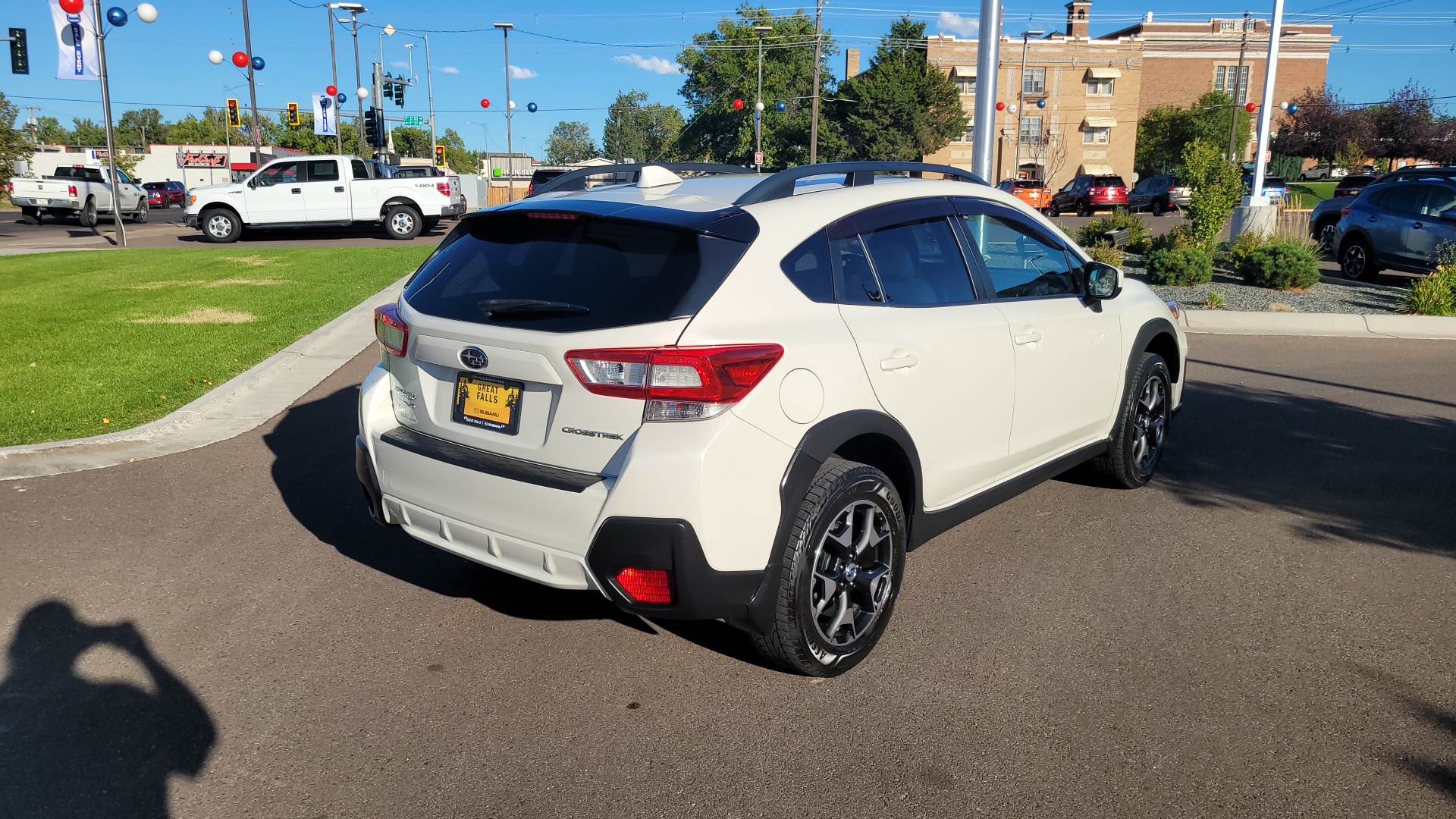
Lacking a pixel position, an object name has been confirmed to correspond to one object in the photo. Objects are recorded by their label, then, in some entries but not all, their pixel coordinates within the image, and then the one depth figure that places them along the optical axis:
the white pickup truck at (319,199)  24.19
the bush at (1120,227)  19.72
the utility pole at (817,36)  55.88
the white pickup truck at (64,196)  32.47
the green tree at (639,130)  149.00
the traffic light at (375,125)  40.50
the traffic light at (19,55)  31.27
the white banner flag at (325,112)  41.34
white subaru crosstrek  3.34
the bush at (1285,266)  14.73
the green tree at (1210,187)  16.30
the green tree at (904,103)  69.81
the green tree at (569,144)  184.88
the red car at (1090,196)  43.97
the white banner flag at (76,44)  22.28
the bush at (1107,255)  14.93
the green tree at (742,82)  93.31
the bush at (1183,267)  14.80
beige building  73.56
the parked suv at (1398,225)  15.34
